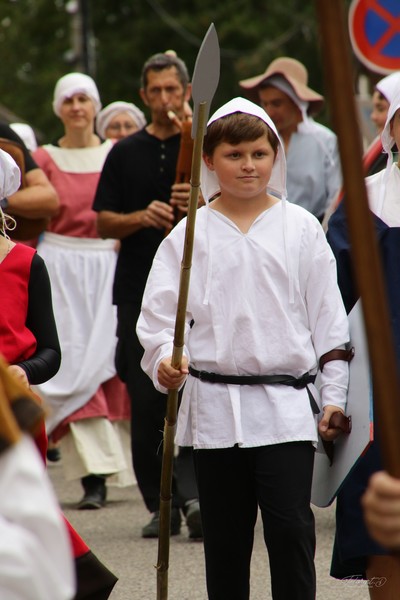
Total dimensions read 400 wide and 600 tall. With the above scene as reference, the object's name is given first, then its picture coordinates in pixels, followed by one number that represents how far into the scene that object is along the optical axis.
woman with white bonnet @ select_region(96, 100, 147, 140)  19.10
